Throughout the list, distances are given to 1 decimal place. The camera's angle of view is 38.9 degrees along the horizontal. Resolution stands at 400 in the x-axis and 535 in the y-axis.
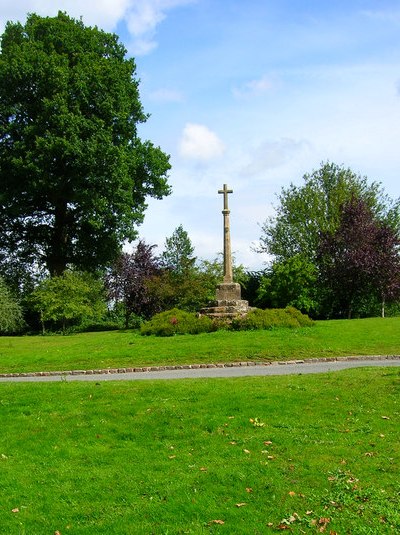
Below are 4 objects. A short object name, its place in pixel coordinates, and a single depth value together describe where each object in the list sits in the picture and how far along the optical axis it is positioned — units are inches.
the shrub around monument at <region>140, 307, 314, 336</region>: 989.2
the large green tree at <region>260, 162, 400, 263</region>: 1987.0
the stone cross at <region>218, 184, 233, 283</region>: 1167.6
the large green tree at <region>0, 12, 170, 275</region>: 1346.0
